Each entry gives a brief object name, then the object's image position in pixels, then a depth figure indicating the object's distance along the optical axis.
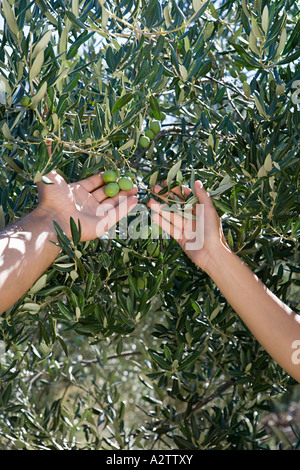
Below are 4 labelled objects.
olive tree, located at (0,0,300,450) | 1.12
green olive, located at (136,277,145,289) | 1.43
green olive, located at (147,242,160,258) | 1.40
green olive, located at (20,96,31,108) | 1.11
